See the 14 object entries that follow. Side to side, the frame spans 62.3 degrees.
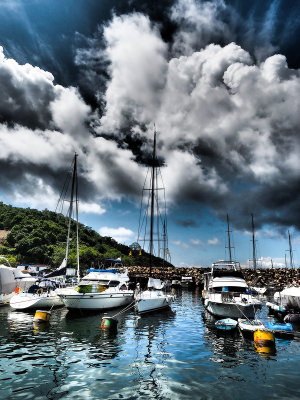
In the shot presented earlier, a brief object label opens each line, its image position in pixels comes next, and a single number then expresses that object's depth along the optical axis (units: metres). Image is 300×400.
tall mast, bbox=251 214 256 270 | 74.51
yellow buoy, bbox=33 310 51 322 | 18.86
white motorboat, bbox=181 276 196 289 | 65.75
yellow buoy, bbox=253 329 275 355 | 13.46
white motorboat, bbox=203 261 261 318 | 19.50
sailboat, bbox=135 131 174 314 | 23.36
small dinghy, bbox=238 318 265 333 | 15.74
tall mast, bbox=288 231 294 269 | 80.71
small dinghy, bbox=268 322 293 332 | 17.22
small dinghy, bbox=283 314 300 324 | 22.20
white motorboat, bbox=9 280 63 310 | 23.05
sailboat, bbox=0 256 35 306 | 28.17
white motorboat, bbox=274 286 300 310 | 27.25
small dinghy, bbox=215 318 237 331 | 17.19
